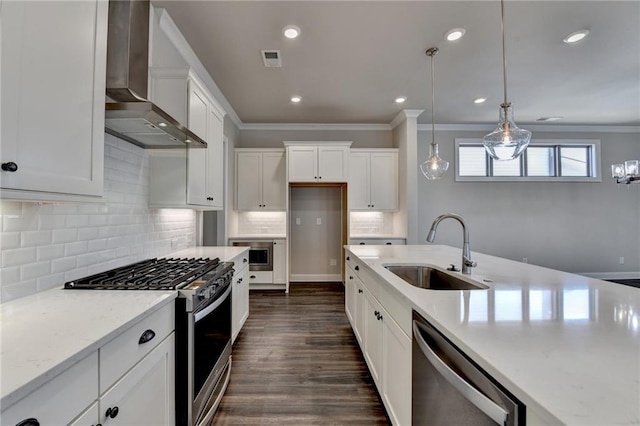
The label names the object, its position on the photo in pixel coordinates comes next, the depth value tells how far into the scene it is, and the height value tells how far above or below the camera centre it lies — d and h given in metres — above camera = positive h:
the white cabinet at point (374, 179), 4.81 +0.74
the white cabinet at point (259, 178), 4.73 +0.73
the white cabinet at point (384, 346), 1.32 -0.78
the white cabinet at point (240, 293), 2.51 -0.75
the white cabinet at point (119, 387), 0.69 -0.54
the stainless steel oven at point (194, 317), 1.36 -0.56
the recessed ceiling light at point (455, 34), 2.44 +1.73
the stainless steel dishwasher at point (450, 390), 0.68 -0.51
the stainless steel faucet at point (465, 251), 1.69 -0.19
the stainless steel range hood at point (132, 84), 1.46 +0.80
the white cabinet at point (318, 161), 4.55 +0.99
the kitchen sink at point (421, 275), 2.00 -0.42
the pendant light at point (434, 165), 3.02 +0.63
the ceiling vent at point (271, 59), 2.76 +1.71
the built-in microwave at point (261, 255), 4.45 -0.59
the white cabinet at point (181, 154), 2.06 +0.54
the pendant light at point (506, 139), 2.06 +0.65
